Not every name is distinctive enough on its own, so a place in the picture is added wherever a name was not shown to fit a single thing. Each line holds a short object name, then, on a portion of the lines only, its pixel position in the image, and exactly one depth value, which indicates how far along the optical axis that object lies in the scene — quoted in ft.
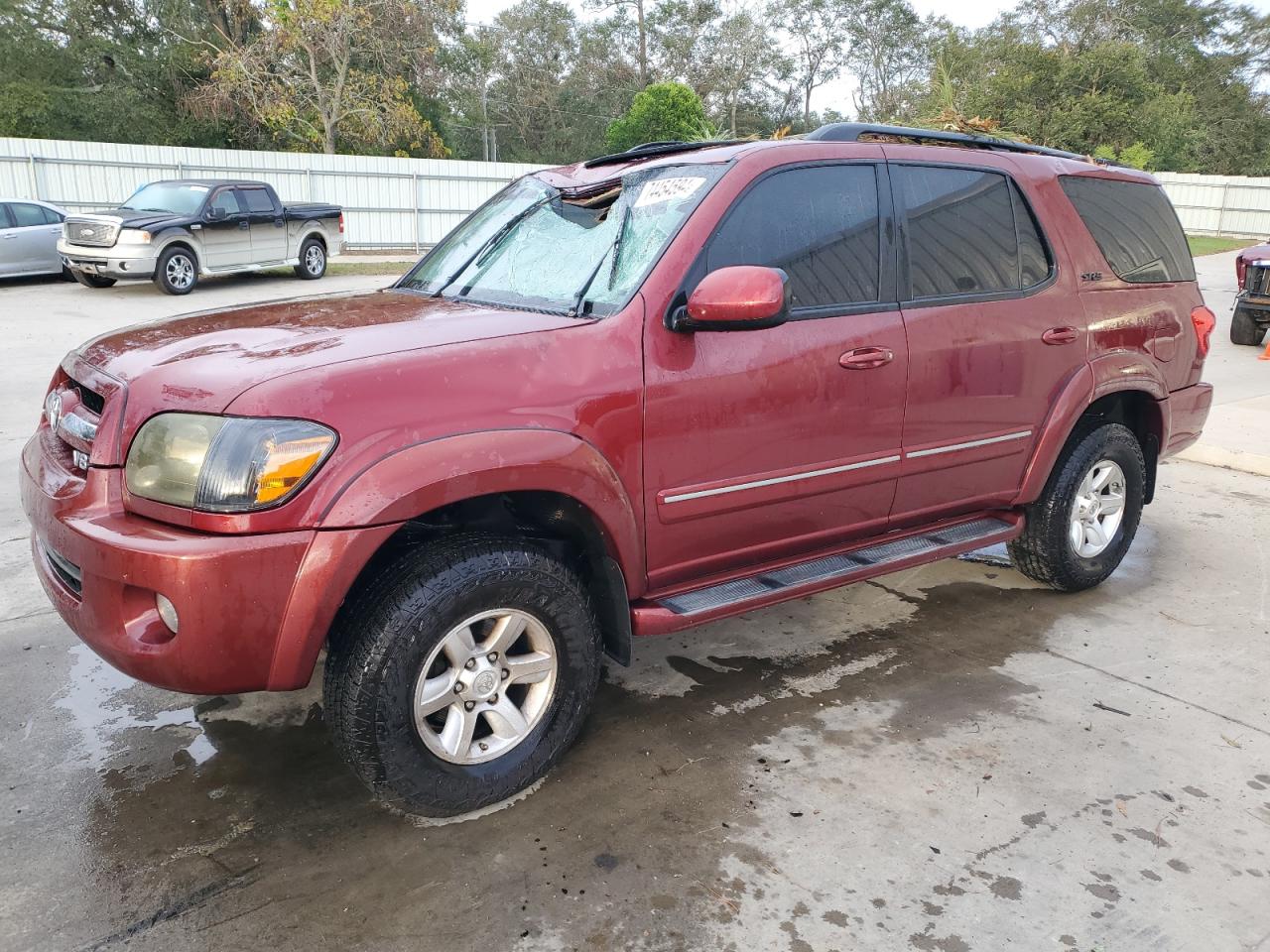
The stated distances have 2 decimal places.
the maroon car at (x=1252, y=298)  37.17
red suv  8.08
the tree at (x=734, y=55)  162.09
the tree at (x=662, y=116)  101.40
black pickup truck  45.62
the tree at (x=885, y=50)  175.22
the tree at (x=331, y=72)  88.84
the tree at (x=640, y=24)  158.30
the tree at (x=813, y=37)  171.83
